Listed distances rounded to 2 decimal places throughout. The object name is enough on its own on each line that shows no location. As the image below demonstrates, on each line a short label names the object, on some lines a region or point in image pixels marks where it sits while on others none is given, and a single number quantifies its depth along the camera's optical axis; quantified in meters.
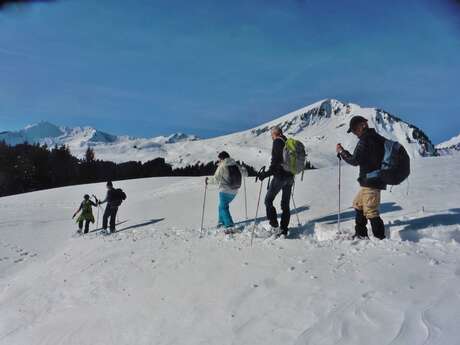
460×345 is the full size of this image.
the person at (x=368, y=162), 6.90
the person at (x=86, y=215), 16.81
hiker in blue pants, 10.25
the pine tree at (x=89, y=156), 99.49
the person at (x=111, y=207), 15.48
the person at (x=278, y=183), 8.49
